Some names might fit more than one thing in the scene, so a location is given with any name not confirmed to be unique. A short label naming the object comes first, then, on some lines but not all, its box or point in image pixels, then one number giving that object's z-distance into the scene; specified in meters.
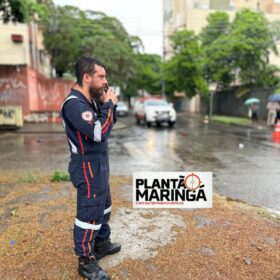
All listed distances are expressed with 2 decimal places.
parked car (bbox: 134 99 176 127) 18.23
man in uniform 2.49
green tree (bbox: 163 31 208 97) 26.74
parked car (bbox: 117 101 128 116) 30.26
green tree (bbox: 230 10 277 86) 21.81
